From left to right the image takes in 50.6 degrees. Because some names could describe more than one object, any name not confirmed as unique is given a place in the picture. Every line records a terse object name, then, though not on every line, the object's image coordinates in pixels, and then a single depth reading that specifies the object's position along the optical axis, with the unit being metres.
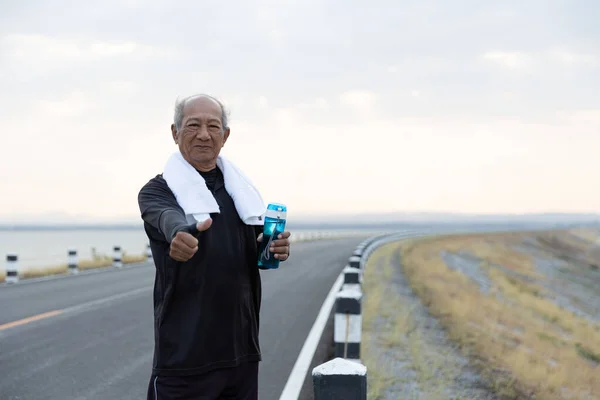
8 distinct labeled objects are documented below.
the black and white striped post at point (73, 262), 18.62
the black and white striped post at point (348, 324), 6.17
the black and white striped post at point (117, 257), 21.12
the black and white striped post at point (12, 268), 15.53
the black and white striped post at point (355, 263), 11.20
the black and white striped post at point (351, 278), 8.10
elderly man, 2.59
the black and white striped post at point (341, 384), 2.75
